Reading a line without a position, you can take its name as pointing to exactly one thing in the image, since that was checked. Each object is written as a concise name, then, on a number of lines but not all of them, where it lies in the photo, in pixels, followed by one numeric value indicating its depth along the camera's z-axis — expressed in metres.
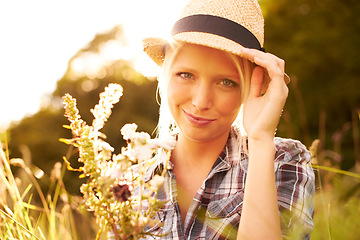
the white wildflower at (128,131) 0.66
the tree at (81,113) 10.71
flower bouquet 0.64
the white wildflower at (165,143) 0.66
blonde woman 0.91
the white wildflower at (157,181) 0.66
